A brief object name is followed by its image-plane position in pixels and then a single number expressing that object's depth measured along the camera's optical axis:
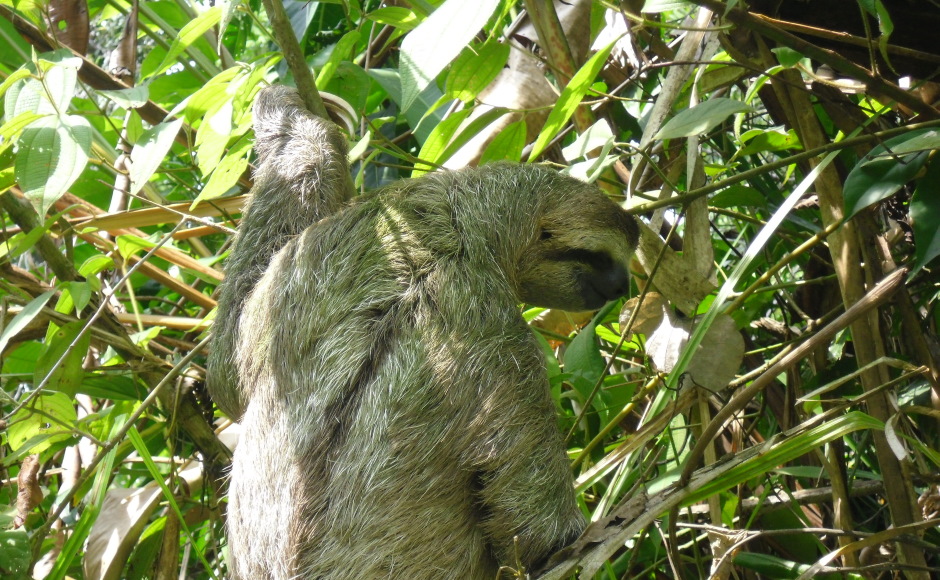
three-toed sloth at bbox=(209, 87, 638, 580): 6.02
